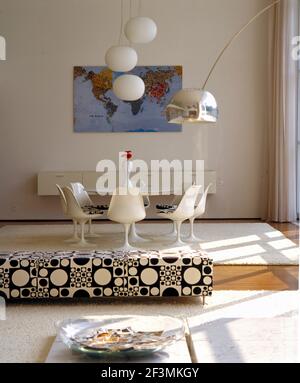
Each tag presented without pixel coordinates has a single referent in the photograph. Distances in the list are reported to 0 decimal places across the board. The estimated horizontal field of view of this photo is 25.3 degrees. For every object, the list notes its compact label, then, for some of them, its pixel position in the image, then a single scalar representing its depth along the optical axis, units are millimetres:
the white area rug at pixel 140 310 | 4645
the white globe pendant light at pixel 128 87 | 7953
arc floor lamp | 4781
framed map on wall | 11500
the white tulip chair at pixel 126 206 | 7617
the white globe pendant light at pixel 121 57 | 7695
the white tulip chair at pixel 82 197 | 9234
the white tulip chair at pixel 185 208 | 8219
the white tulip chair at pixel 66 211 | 8578
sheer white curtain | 11000
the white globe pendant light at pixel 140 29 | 7629
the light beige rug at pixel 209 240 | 7488
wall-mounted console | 11234
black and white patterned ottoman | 5414
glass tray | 3561
